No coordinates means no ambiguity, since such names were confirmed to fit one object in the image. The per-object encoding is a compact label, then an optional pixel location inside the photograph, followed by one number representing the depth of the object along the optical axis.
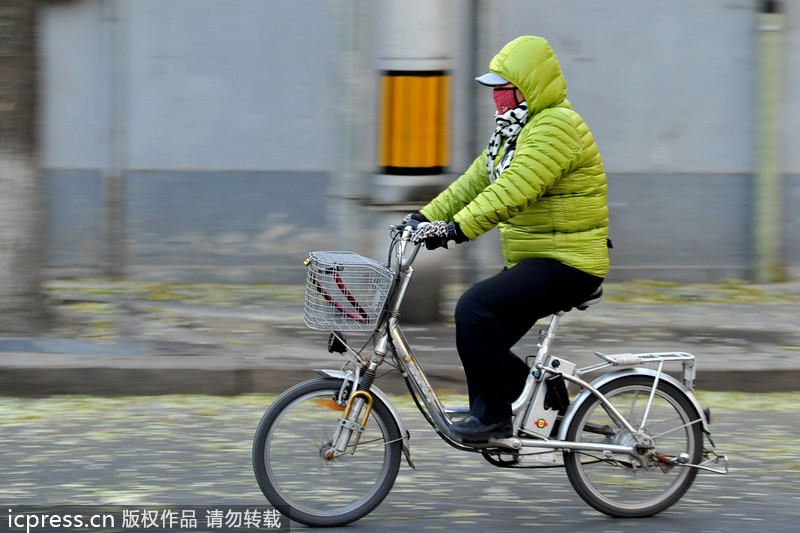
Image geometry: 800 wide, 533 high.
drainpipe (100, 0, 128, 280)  18.97
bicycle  8.35
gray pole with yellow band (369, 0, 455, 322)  14.83
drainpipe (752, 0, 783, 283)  19.37
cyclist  8.20
